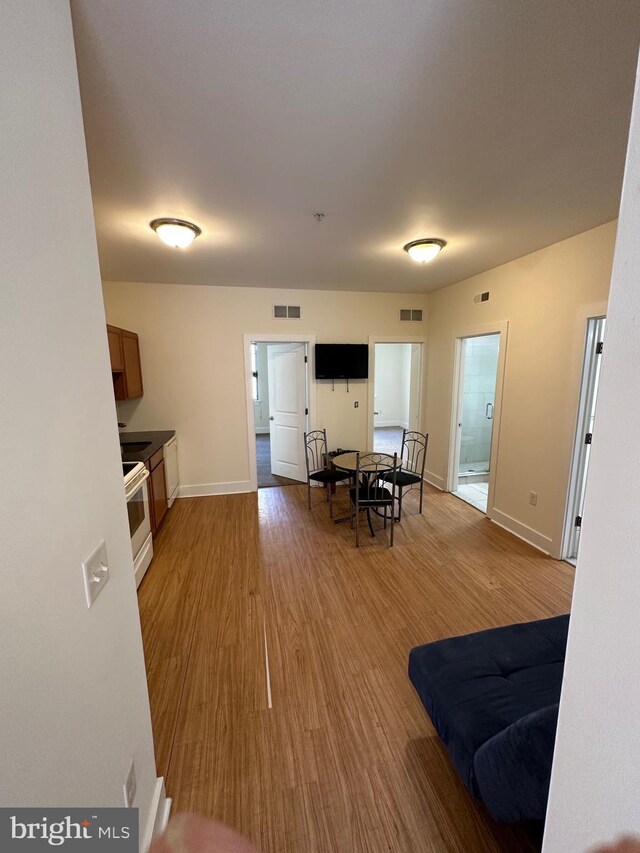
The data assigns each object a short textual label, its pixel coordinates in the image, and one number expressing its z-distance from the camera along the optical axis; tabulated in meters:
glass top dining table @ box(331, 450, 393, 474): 3.39
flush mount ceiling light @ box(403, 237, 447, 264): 2.64
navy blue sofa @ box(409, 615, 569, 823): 0.90
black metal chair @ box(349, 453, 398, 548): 3.33
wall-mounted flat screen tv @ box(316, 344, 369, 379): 4.46
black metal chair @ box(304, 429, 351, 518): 4.56
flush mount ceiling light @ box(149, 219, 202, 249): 2.27
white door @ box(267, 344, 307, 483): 4.63
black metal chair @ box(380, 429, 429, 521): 3.59
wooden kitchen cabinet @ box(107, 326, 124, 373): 3.09
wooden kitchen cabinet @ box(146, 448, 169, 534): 3.13
